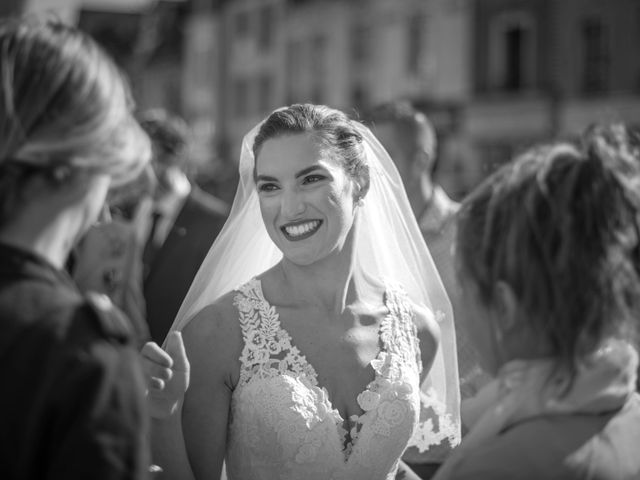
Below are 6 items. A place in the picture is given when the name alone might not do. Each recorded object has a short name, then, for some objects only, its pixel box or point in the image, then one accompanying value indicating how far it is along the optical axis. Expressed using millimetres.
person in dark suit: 4934
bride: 2564
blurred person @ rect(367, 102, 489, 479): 4332
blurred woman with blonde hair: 1375
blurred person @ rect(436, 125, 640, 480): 1705
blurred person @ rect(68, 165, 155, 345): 4102
